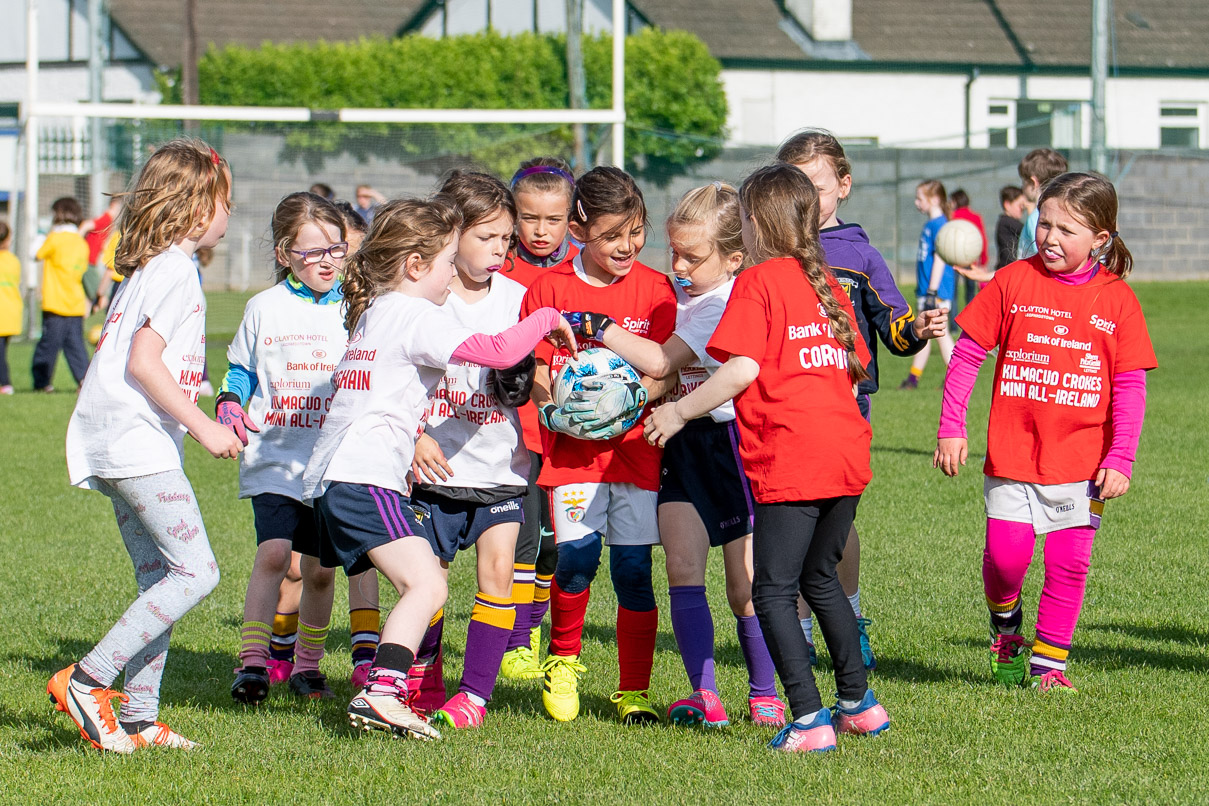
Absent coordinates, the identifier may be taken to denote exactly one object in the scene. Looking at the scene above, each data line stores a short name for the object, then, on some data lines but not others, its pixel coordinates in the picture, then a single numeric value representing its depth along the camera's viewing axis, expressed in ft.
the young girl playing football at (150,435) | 27.63
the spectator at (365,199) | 119.03
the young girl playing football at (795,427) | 27.43
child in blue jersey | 98.37
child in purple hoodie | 32.94
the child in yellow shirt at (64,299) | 102.83
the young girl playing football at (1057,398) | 31.89
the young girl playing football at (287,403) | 33.37
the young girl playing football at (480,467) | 30.63
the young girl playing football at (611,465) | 30.53
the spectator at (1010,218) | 86.17
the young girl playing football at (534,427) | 34.58
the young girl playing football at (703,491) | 30.30
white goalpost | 113.91
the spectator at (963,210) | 103.19
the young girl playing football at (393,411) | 27.61
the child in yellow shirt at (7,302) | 106.01
